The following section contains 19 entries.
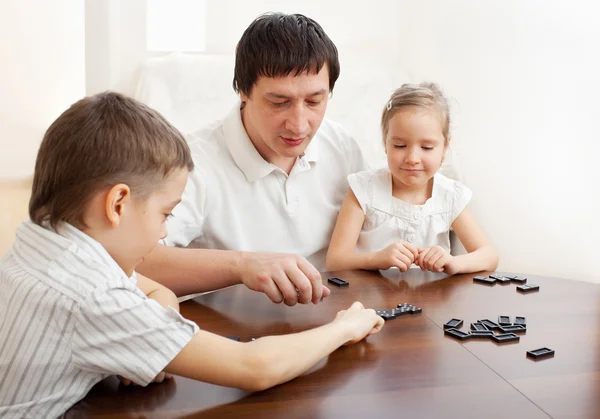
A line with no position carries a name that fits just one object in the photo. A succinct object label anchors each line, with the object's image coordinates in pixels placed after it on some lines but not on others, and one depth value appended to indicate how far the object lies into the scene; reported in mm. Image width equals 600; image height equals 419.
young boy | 1079
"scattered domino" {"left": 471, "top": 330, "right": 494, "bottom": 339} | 1423
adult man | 1840
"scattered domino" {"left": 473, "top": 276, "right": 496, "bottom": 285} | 1872
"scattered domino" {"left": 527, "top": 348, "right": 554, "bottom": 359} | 1320
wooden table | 1097
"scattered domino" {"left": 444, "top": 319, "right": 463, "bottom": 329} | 1468
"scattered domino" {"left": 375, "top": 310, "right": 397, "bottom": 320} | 1533
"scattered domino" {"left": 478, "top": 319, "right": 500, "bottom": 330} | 1475
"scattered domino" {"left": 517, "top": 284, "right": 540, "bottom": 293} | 1783
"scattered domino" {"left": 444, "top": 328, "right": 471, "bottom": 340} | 1412
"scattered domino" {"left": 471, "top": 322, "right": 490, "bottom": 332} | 1455
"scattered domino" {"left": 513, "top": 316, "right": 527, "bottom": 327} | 1501
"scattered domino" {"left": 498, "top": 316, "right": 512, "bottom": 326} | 1499
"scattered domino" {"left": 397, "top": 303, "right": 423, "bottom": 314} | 1574
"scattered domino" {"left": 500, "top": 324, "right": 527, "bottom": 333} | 1456
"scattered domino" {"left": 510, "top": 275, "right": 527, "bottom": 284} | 1865
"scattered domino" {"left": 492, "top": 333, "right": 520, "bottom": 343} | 1400
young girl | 2271
